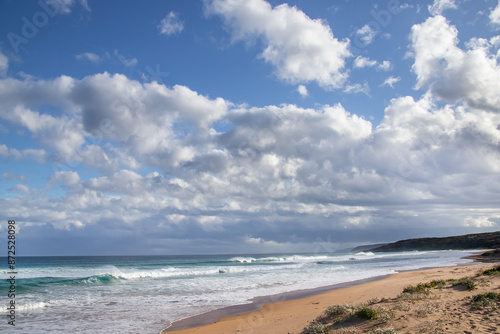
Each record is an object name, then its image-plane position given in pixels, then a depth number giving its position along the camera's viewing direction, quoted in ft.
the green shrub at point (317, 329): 26.18
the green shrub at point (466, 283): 35.91
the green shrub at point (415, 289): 37.03
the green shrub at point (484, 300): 27.29
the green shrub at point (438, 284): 39.62
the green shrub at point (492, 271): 48.57
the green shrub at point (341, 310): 28.97
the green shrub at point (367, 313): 26.96
